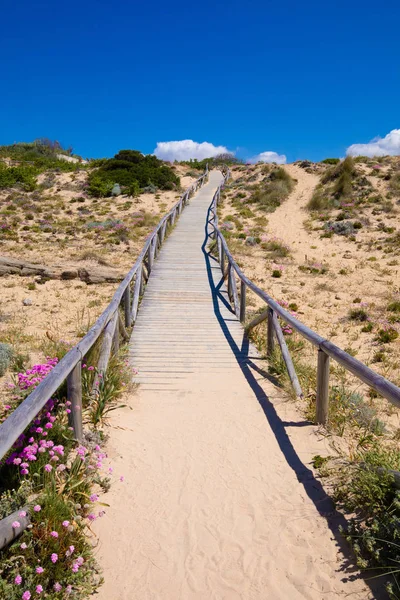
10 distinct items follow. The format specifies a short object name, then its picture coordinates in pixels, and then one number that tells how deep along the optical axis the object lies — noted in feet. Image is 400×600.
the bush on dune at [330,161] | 122.70
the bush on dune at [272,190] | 86.99
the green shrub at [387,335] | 28.76
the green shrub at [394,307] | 35.08
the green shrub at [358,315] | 33.45
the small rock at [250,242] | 59.93
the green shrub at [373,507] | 8.52
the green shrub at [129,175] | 91.71
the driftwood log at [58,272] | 41.91
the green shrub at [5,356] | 21.63
